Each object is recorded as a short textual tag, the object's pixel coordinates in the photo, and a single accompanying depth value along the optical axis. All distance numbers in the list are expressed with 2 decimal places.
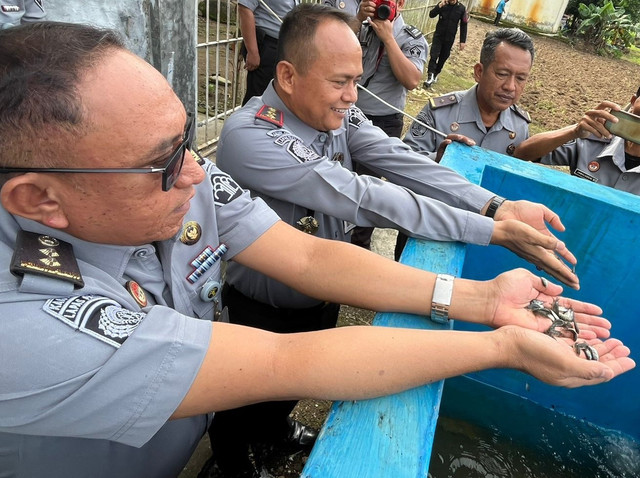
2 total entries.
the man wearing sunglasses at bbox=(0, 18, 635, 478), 0.79
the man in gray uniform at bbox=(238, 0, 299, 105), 3.87
